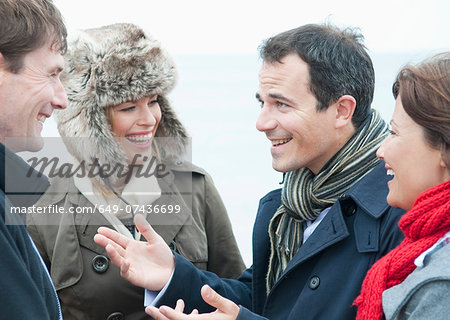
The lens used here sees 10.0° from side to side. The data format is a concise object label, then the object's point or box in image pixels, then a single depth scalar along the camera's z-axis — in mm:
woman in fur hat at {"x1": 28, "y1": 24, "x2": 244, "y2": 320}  4280
